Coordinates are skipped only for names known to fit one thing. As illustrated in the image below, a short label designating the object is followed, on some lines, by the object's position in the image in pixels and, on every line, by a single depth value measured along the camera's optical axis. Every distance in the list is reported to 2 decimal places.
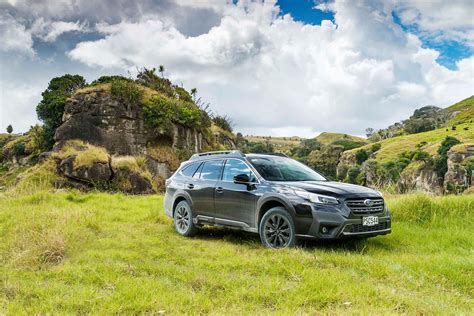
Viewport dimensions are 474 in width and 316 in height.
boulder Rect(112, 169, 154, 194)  20.78
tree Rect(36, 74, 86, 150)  35.03
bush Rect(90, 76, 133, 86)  27.33
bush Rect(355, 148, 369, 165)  130.19
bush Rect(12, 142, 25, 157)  55.69
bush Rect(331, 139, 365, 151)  163.51
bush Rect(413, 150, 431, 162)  96.25
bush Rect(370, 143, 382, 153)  138.38
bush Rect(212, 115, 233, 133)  33.12
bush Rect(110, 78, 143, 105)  24.95
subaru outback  6.89
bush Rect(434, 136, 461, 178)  91.69
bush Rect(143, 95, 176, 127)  25.28
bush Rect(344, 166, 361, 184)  79.40
